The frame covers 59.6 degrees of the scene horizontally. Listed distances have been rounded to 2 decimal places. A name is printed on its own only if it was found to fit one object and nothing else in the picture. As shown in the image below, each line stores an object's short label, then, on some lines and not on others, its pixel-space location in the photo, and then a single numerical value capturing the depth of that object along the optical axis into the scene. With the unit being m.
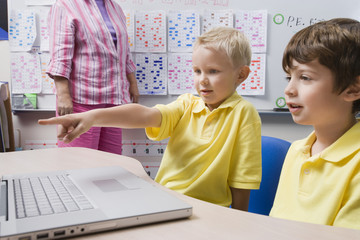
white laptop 0.46
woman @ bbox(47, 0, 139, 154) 1.72
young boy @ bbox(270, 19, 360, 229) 0.68
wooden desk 0.48
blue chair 1.09
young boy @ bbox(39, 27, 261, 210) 0.97
